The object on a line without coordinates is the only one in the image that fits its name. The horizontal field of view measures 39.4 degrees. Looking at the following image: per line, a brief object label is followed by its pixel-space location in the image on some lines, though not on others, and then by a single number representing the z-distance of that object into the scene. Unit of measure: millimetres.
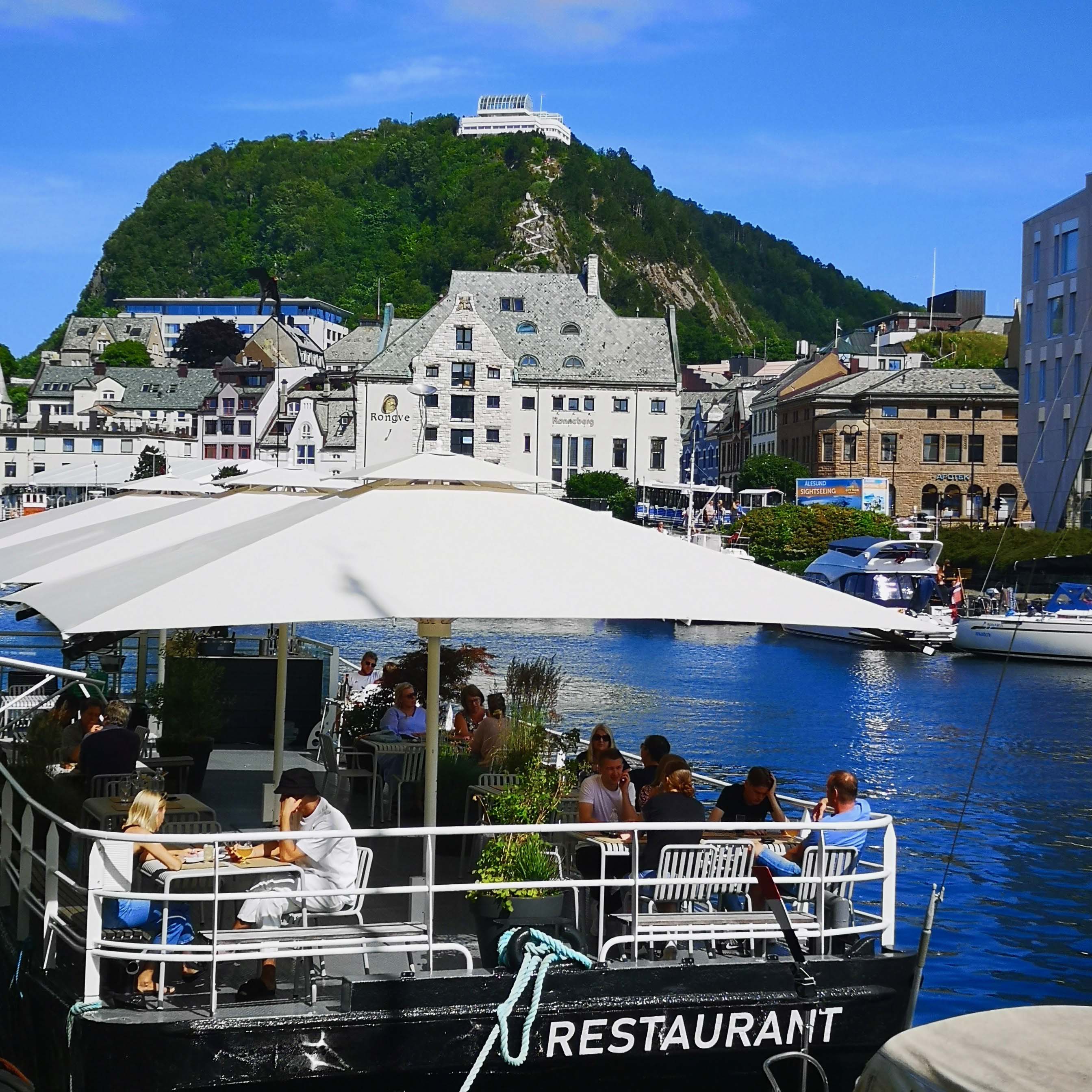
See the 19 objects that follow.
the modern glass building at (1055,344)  70000
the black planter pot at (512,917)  8719
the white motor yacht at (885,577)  61875
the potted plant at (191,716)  15031
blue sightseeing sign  89000
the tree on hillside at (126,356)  181000
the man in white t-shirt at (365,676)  21016
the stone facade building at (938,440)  103875
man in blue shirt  9906
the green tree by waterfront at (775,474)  107312
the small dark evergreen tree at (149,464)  118938
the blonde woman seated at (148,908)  8344
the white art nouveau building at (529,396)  108875
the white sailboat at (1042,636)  53750
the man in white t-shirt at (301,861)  8344
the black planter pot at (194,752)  15016
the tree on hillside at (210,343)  179125
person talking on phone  10305
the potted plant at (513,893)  8742
